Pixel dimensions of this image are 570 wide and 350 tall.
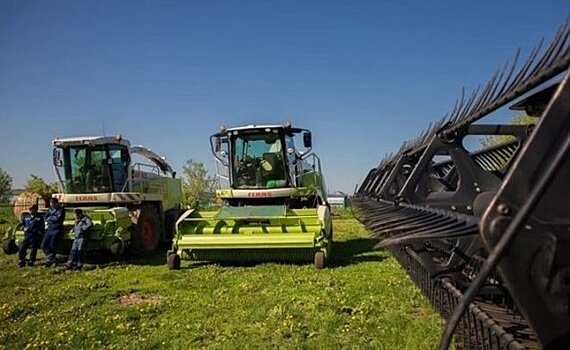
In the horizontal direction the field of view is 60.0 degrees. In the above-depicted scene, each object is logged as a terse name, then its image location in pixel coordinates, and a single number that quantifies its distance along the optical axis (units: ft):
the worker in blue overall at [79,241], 33.36
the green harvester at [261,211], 29.19
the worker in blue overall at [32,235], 35.12
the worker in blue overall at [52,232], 34.55
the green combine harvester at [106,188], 38.27
